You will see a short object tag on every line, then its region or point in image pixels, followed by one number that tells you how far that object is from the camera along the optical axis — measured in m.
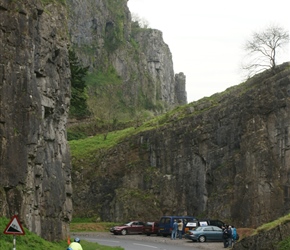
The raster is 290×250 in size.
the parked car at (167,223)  51.72
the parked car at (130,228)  53.91
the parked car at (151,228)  53.53
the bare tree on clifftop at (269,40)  66.12
